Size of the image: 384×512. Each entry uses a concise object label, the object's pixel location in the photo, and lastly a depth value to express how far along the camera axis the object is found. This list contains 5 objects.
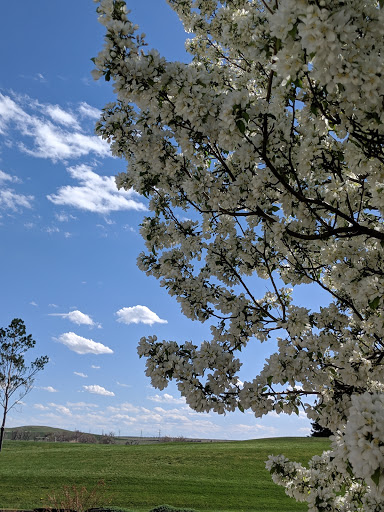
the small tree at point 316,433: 38.04
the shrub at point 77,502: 9.91
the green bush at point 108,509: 10.90
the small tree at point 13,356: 22.84
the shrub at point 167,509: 10.34
